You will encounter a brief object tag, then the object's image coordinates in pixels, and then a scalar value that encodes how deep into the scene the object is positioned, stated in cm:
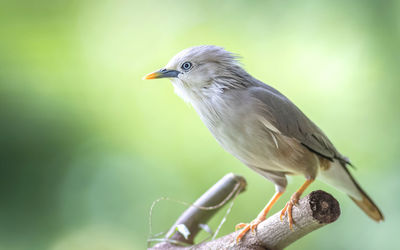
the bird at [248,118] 257
